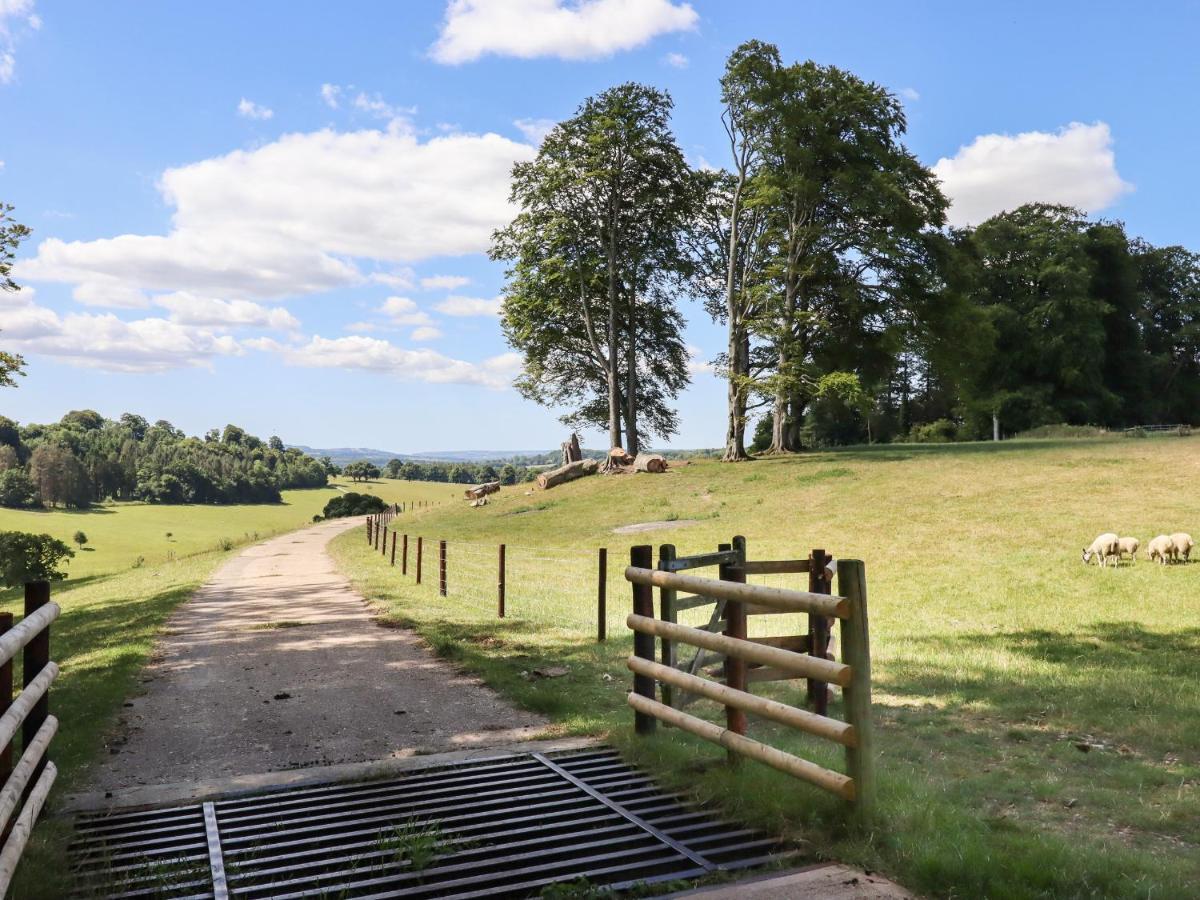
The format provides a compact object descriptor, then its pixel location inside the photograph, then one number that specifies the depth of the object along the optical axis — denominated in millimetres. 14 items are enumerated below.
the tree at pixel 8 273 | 23594
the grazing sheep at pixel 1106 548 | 16312
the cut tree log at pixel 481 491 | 46125
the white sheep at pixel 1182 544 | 15812
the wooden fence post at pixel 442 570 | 17219
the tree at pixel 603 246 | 41062
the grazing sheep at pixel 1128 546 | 16166
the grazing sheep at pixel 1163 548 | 16000
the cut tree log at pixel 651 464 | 38688
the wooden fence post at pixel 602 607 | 11641
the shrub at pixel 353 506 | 75625
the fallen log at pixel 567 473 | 41384
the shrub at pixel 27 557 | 34906
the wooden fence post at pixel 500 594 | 13789
